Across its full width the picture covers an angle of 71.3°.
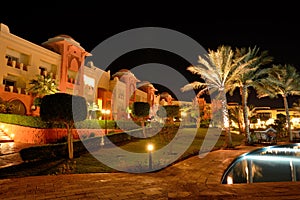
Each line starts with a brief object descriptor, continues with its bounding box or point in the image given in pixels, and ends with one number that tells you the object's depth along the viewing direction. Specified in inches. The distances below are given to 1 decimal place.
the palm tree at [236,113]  1081.8
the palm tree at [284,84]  938.1
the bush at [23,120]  608.4
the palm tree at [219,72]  717.9
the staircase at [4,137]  612.5
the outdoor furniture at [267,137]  806.2
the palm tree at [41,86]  861.8
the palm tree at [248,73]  786.8
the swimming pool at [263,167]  300.7
